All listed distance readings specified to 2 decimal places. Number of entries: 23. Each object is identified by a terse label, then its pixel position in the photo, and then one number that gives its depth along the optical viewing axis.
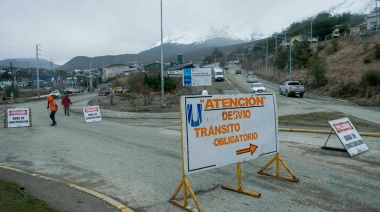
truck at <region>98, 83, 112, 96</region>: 75.25
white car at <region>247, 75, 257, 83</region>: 62.84
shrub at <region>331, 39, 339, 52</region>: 64.11
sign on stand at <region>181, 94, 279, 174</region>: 6.01
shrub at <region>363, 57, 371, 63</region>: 46.08
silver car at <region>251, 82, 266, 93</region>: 39.04
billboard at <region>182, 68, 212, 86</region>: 32.94
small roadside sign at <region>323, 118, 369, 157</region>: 9.77
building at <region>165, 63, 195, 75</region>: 86.91
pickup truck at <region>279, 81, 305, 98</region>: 38.66
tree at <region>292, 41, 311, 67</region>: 67.95
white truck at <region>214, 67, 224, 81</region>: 64.86
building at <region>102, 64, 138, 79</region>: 144.50
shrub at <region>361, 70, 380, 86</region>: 33.84
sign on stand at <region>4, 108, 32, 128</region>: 20.04
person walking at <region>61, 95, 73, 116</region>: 28.44
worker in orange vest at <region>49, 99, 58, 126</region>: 20.19
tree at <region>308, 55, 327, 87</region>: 45.12
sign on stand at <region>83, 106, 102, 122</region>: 22.75
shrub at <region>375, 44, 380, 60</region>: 45.73
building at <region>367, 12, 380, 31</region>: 75.75
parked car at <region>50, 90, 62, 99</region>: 68.06
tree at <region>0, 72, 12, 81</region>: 139.40
